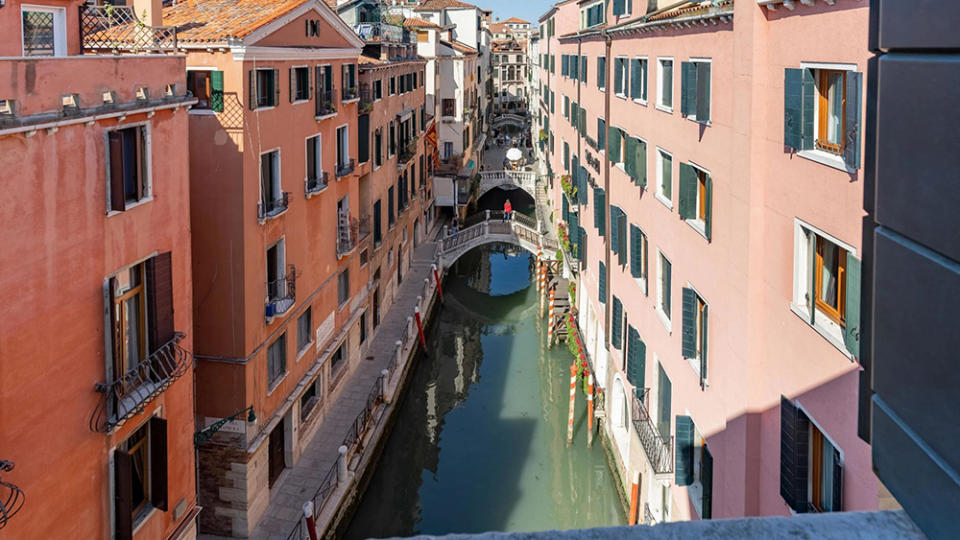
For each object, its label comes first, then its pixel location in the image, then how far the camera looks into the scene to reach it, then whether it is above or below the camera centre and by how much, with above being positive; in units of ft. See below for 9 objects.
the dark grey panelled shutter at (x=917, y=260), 7.42 -0.86
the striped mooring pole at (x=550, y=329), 99.91 -19.09
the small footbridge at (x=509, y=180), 167.94 -1.56
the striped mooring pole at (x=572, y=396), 74.72 -20.15
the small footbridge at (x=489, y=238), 123.13 -9.68
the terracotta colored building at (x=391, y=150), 85.71 +2.72
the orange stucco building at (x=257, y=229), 48.37 -3.59
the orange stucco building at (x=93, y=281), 26.91 -3.99
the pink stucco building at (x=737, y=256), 27.22 -3.83
